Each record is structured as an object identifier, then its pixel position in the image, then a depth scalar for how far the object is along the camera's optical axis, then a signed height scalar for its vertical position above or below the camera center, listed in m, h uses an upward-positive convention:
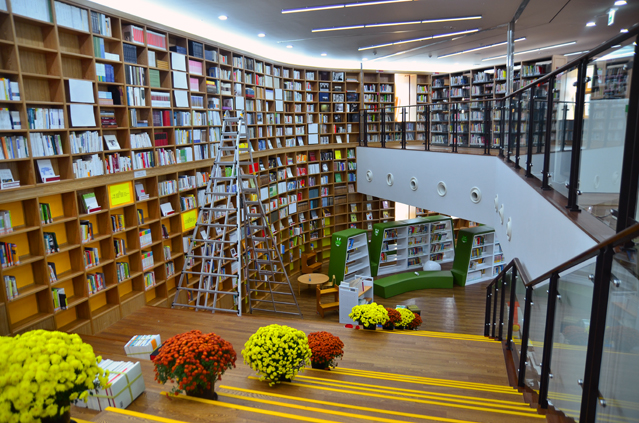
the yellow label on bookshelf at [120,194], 5.51 -0.72
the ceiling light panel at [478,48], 10.15 +2.06
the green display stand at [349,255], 10.01 -3.00
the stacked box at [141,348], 4.27 -2.10
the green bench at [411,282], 9.63 -3.55
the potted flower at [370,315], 5.67 -2.46
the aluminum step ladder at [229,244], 6.21 -1.84
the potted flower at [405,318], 6.21 -2.79
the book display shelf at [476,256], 10.45 -3.27
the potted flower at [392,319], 6.08 -2.70
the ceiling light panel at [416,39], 8.85 +2.01
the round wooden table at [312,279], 9.46 -3.29
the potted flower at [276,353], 3.20 -1.66
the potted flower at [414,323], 6.43 -2.96
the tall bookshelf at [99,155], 4.43 -0.19
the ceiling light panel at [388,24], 7.77 +2.01
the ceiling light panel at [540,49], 10.90 +2.10
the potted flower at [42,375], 1.61 -0.92
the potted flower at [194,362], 2.50 -1.35
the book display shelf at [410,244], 11.01 -3.04
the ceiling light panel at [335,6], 6.56 +2.00
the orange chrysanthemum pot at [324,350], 4.11 -2.09
